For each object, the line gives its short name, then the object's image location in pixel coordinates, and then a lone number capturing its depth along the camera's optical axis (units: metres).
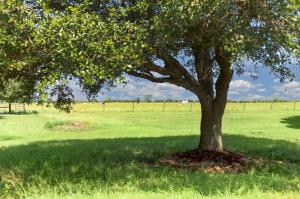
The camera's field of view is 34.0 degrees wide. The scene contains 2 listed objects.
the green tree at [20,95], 18.49
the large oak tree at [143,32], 12.04
